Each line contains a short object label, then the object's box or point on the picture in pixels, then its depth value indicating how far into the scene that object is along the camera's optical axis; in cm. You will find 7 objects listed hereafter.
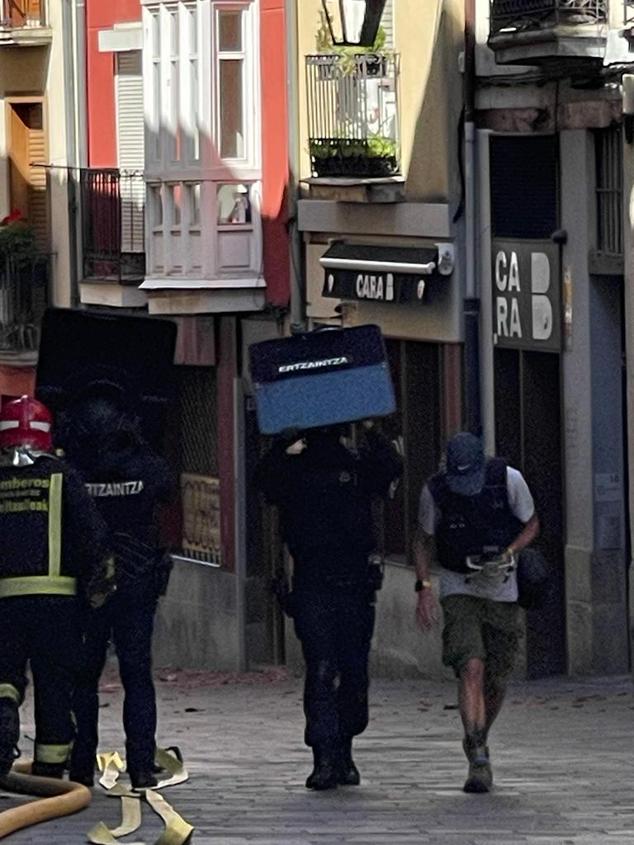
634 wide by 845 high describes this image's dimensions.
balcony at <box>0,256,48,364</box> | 2983
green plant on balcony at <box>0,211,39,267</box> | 2970
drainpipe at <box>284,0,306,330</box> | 2392
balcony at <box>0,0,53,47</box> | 2941
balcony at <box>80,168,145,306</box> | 2700
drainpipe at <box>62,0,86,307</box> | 2886
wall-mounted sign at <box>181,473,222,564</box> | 2612
